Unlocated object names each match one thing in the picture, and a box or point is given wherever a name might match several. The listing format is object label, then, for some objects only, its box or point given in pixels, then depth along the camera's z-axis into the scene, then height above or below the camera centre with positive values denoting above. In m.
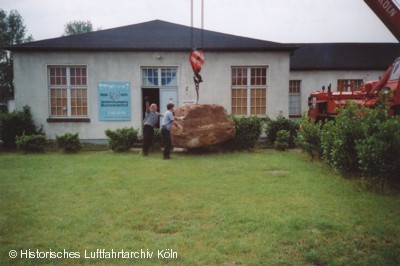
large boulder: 12.14 -0.32
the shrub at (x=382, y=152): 6.69 -0.69
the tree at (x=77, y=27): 72.62 +19.05
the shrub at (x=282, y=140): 13.98 -0.92
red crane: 9.12 +0.93
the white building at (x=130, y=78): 16.08 +1.88
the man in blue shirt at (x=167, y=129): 11.61 -0.38
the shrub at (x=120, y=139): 13.24 -0.79
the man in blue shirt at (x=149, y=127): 12.38 -0.32
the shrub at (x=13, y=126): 14.55 -0.31
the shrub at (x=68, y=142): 13.31 -0.89
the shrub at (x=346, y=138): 7.69 -0.47
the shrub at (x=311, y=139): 10.49 -0.67
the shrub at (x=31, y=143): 13.12 -0.90
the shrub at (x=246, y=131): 13.16 -0.53
